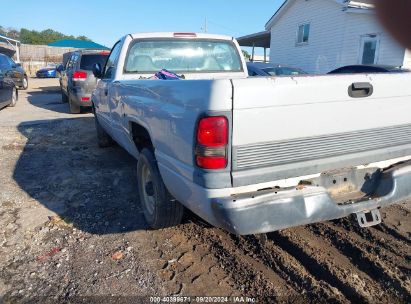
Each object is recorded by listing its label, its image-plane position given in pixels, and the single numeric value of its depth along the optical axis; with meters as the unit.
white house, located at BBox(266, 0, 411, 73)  14.37
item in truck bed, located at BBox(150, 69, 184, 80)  4.04
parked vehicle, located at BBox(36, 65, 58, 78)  29.09
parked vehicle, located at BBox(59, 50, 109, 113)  9.73
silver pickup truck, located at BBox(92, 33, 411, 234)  2.25
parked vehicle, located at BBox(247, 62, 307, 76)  10.73
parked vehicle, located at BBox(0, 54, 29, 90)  13.63
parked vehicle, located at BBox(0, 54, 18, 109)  10.17
